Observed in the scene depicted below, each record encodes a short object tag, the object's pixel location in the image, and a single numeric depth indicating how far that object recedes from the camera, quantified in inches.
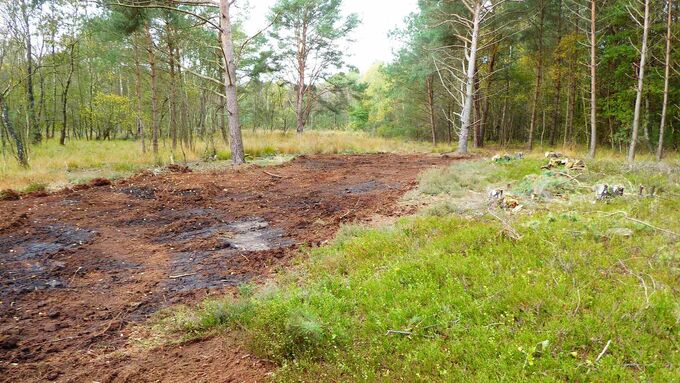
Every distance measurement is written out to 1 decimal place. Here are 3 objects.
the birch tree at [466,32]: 553.0
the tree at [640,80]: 442.0
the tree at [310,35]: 874.8
